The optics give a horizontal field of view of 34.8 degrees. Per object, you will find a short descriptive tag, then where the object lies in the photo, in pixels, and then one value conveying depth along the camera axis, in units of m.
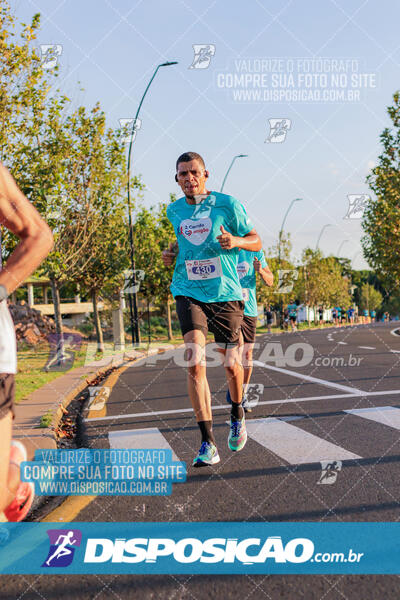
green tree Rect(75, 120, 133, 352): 16.20
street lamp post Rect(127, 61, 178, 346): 19.86
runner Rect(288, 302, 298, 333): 42.89
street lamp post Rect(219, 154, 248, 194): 31.78
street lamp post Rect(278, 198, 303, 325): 49.79
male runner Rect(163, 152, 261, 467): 4.59
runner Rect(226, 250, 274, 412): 7.03
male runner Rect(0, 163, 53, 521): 2.03
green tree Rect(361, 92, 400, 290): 24.78
